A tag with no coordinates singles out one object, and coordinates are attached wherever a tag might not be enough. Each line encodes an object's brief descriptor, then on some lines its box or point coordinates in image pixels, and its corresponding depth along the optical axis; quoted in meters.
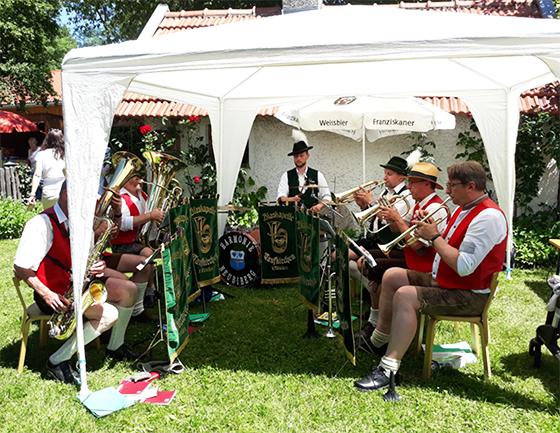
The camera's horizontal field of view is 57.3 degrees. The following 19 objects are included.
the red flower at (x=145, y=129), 7.70
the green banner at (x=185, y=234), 4.30
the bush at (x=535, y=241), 7.39
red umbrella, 16.70
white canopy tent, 3.29
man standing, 6.01
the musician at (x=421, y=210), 4.01
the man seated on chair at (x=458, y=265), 3.43
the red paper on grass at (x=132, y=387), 3.69
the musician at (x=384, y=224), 4.54
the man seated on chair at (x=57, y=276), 3.60
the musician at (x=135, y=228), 4.66
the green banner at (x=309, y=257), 4.25
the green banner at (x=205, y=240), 5.21
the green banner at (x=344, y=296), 3.67
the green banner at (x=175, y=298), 3.71
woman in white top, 6.53
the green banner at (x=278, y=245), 5.79
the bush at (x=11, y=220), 9.54
